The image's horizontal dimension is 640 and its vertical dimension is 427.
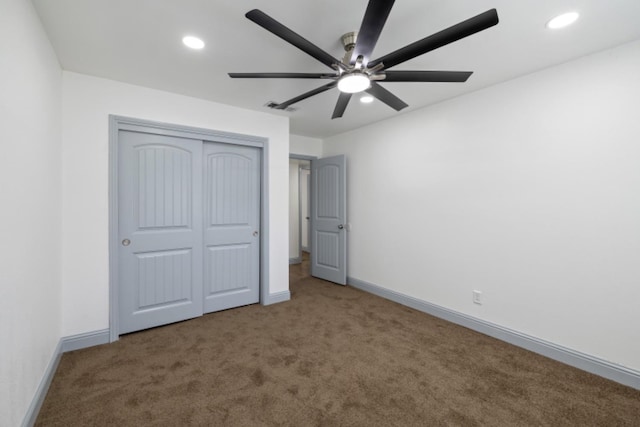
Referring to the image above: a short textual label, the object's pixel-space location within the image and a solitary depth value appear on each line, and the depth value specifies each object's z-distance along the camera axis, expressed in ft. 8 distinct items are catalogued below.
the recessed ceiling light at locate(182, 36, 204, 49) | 6.59
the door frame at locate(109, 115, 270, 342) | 8.66
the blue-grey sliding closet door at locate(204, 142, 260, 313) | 10.87
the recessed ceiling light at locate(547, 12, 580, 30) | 5.74
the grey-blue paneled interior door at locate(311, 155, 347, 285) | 14.48
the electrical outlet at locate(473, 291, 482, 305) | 9.52
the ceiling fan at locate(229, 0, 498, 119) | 4.36
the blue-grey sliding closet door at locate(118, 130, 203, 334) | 9.12
